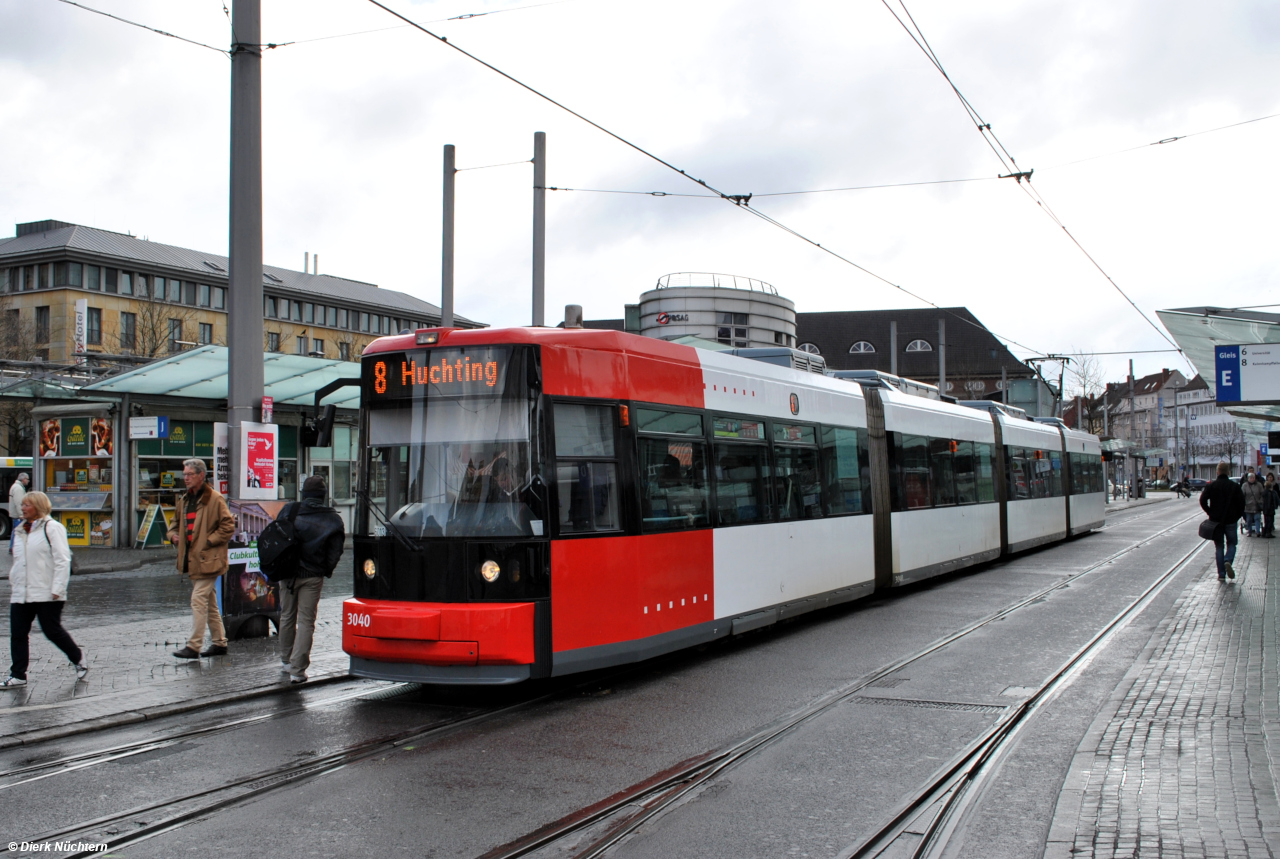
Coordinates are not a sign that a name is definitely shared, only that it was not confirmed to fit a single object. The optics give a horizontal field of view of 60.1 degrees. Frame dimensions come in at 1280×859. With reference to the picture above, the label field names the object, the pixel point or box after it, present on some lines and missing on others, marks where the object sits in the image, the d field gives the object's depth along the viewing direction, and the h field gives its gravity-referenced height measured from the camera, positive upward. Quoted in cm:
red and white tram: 813 -20
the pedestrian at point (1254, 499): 2830 -71
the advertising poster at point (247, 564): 1115 -81
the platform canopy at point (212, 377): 2181 +223
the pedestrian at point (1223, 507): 1622 -52
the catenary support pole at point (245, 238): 1108 +249
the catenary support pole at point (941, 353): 4034 +458
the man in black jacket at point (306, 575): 911 -76
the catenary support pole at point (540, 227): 1705 +393
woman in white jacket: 895 -77
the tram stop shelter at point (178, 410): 2214 +165
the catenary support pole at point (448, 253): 1635 +341
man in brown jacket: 1009 -52
